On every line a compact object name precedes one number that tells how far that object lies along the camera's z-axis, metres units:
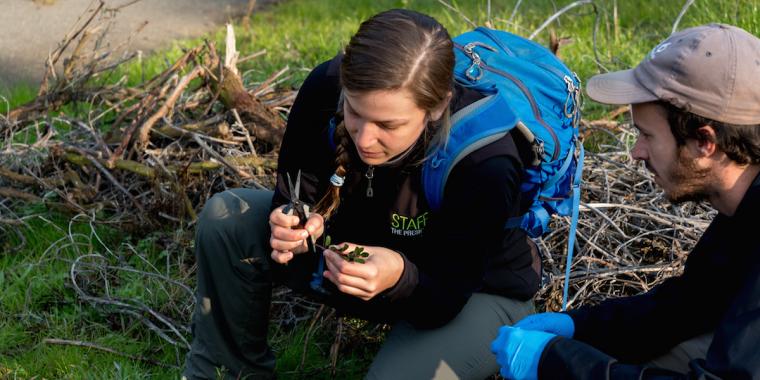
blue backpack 2.56
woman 2.47
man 2.01
